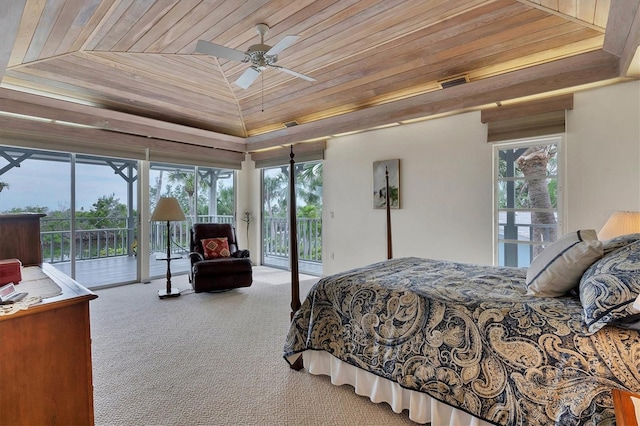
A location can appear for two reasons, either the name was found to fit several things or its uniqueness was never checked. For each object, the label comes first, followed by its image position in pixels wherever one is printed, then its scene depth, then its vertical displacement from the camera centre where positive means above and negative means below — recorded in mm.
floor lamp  4297 +1
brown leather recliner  4277 -747
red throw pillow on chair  4812 -533
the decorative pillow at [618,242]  1733 -197
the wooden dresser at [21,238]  1990 -140
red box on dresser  1502 -268
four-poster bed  1277 -663
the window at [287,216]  5973 -79
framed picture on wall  4504 +408
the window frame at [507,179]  3324 +320
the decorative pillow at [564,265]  1656 -308
